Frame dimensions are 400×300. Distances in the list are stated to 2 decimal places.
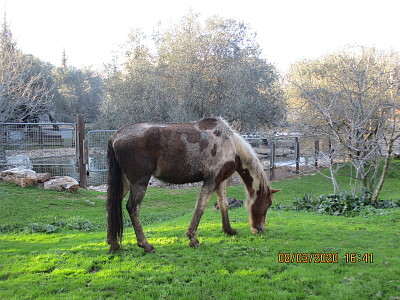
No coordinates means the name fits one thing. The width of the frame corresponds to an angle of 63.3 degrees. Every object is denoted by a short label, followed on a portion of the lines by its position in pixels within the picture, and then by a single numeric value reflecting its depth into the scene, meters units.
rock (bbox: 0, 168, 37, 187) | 10.66
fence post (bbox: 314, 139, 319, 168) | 17.37
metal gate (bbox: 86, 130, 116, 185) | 12.61
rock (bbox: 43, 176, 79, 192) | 10.68
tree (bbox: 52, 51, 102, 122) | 35.41
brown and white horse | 4.74
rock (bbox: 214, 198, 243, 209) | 8.93
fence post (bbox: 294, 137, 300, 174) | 16.95
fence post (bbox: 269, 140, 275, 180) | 15.44
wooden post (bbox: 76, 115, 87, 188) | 11.96
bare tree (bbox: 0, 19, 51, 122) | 12.70
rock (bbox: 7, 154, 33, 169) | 11.99
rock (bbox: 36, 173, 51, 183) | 11.02
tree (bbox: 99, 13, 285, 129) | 16.72
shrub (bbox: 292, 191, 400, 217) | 7.93
